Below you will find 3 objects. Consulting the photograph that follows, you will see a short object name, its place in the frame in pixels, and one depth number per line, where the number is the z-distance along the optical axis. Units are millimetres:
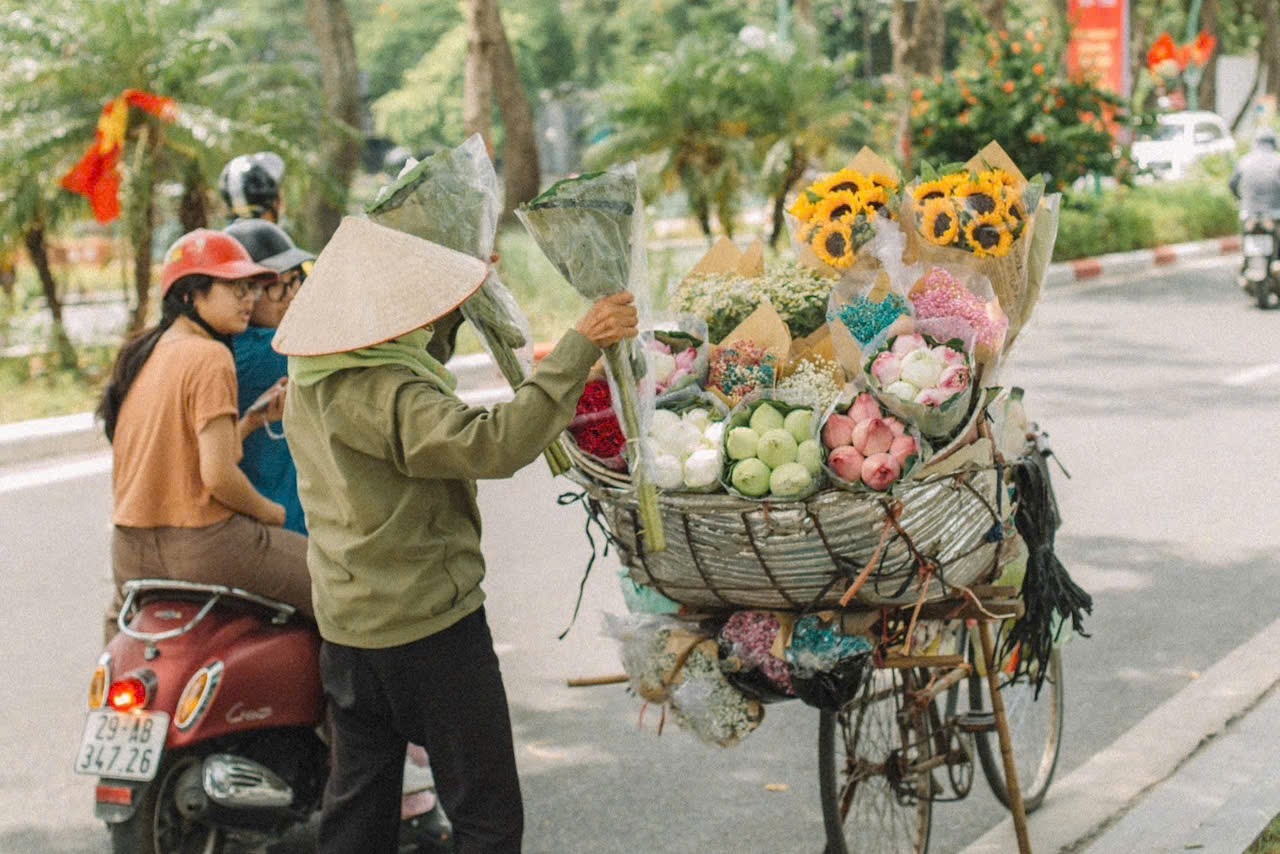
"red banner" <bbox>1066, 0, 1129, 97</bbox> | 22984
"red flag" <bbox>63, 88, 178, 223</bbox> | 11055
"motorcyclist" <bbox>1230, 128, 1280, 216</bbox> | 14750
